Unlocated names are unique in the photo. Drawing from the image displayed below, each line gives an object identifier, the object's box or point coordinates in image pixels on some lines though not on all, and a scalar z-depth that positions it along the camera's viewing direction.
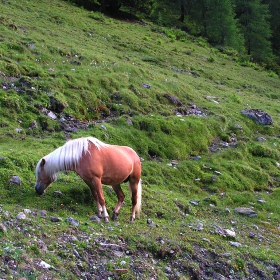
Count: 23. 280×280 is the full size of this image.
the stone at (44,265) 6.03
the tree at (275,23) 68.12
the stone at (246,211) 12.61
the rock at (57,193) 9.21
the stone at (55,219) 7.77
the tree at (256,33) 53.40
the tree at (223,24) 48.78
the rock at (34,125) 13.23
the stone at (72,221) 7.84
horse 8.57
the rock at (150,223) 9.48
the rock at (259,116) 21.59
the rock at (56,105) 14.61
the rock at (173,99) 19.69
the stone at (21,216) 7.30
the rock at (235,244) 9.66
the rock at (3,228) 6.55
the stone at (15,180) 9.03
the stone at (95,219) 8.44
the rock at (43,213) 7.87
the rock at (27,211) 7.72
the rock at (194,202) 12.37
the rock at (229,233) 10.14
